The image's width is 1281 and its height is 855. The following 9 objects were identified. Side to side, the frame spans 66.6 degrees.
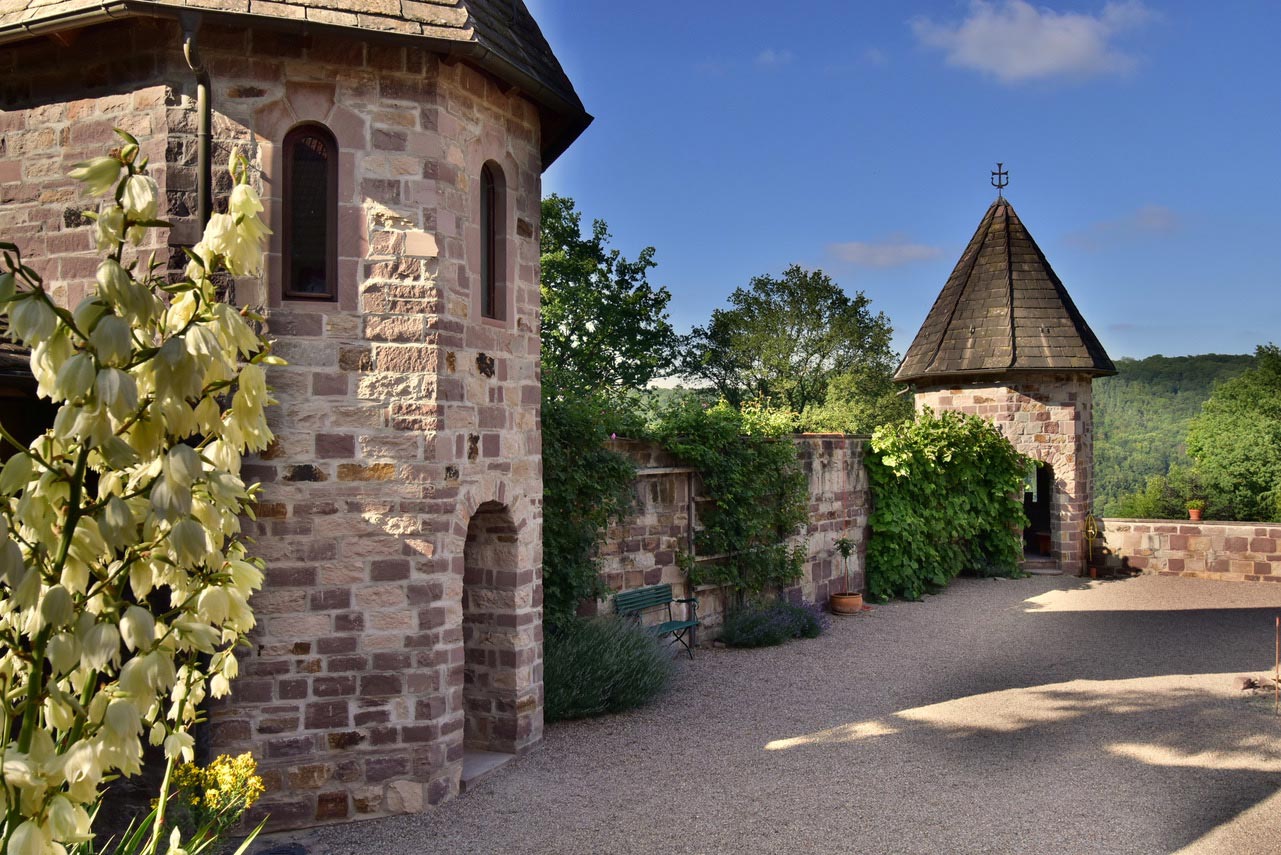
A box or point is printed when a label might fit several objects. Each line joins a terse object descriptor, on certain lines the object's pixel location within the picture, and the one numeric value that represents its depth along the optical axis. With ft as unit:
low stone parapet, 55.26
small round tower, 57.67
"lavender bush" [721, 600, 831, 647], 37.70
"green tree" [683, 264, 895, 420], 118.73
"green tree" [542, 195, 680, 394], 95.55
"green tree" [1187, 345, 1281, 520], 80.94
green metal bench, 33.37
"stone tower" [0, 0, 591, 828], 19.95
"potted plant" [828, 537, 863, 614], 45.42
